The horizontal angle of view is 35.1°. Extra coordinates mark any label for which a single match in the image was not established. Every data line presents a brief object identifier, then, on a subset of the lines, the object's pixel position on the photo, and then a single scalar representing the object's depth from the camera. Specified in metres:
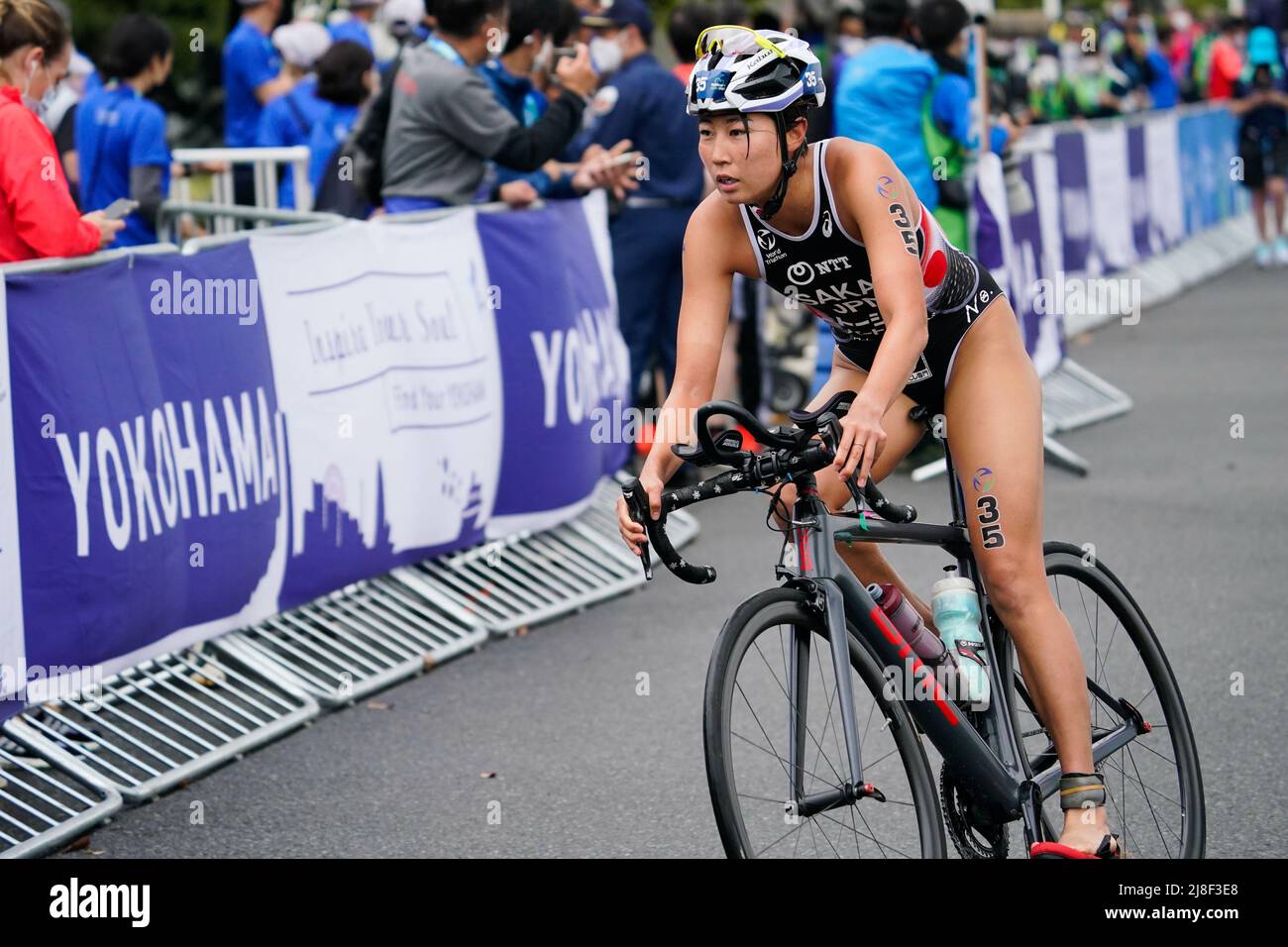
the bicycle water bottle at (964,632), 4.50
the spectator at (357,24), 12.54
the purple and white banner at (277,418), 5.93
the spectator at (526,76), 9.05
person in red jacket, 6.51
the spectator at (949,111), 10.77
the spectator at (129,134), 9.16
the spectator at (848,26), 16.39
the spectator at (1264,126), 20.05
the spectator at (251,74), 11.88
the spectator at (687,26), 11.29
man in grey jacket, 8.70
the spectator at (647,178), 10.63
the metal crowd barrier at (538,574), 8.20
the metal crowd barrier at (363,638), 7.18
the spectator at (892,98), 10.54
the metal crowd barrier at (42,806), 5.53
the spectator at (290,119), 11.01
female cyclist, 4.20
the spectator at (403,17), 11.55
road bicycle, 4.06
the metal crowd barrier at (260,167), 10.16
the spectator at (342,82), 10.41
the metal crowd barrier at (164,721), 6.14
